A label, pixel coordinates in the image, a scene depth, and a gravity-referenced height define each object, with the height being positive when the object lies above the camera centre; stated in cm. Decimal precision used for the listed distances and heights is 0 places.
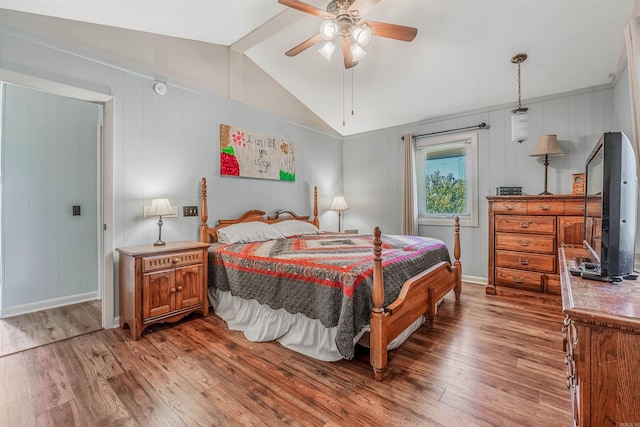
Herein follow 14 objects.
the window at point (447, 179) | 419 +48
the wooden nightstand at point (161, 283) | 243 -68
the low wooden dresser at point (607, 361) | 84 -47
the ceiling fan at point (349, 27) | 219 +151
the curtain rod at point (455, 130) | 402 +120
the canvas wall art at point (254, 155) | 365 +77
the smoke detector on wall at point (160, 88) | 301 +131
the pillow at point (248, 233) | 330 -29
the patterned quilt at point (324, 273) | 193 -52
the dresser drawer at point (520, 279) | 330 -85
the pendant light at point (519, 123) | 299 +92
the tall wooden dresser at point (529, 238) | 314 -34
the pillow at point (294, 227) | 390 -26
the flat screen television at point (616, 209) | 117 +0
